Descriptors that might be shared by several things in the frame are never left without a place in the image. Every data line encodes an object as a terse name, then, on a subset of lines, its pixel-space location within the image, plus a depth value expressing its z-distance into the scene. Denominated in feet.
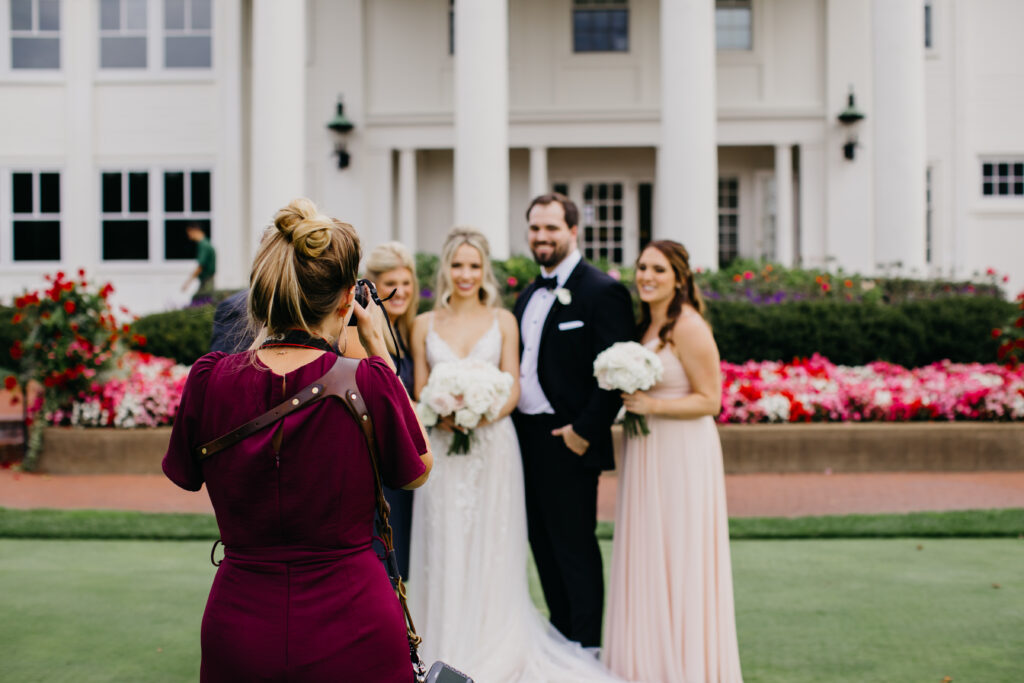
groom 15.47
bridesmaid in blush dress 13.85
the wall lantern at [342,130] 59.54
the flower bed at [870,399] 31.96
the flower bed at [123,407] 31.91
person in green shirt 55.67
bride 14.43
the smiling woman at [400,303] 16.11
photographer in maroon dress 7.06
